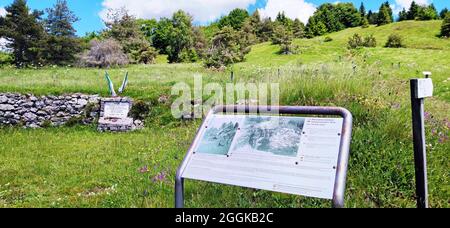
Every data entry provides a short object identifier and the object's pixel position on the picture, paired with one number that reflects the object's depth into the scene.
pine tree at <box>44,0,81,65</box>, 34.88
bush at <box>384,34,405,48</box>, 38.69
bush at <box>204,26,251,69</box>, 28.43
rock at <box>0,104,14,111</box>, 12.24
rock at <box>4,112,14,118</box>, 12.20
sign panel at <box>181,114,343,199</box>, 2.60
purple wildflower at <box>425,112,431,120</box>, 7.03
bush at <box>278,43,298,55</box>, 38.06
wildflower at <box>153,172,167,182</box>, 5.44
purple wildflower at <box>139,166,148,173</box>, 6.28
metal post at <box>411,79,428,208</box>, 3.13
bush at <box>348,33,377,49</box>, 38.34
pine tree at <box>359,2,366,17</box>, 73.25
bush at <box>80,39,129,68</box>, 33.06
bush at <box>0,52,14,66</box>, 34.41
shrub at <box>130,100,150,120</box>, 12.05
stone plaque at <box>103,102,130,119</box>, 11.71
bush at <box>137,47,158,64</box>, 39.88
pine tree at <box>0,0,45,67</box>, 34.09
